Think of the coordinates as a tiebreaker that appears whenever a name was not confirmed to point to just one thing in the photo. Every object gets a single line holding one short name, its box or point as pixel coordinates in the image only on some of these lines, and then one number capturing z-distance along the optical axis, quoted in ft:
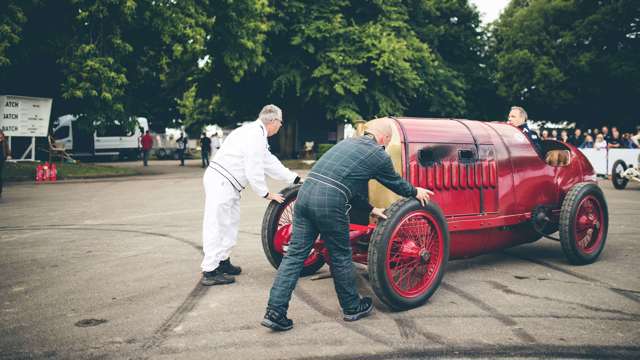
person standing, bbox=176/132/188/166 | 103.91
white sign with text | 63.67
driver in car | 22.55
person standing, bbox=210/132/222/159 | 92.17
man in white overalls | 18.03
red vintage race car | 15.71
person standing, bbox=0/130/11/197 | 42.55
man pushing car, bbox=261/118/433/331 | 14.21
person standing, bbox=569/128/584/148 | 81.61
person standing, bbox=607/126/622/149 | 68.95
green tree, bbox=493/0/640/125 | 115.65
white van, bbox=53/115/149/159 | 109.70
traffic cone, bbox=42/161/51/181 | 61.21
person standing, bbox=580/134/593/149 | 73.68
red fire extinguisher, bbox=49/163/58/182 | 61.87
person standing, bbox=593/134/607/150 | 68.08
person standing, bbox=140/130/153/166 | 93.91
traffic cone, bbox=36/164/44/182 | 60.85
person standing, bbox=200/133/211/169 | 93.20
